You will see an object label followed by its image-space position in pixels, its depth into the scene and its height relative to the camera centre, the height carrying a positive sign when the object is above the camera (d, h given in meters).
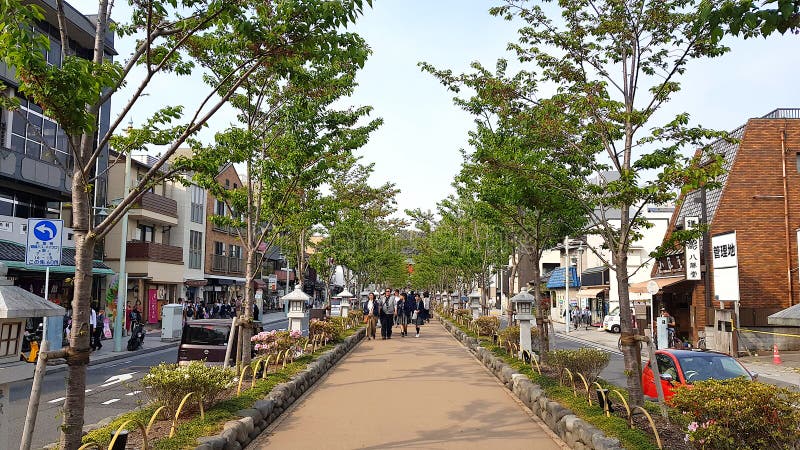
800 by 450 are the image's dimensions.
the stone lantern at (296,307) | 17.75 -0.65
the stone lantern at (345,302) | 29.23 -0.82
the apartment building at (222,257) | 47.25 +2.41
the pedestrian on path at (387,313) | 23.14 -1.06
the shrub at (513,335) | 15.52 -1.34
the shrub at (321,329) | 17.38 -1.25
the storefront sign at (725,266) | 23.00 +0.71
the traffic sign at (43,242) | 14.42 +1.09
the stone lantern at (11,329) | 4.91 -0.36
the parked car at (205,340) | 13.98 -1.28
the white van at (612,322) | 33.24 -2.07
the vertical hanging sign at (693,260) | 24.69 +1.02
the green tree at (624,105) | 8.70 +2.89
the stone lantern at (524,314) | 13.98 -0.68
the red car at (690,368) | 10.36 -1.49
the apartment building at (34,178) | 22.49 +4.32
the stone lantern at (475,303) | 27.25 -0.82
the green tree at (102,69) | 5.48 +2.06
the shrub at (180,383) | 7.77 -1.27
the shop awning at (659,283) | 27.22 +0.03
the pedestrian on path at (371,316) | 24.19 -1.23
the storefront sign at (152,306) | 36.75 -1.19
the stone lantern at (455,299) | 38.89 -0.92
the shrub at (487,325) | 20.58 -1.38
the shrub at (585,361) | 10.45 -1.34
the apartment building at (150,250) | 34.09 +2.15
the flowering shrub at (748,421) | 5.53 -1.27
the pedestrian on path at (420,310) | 25.20 -1.17
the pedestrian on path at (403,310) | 24.75 -1.05
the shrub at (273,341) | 13.02 -1.22
